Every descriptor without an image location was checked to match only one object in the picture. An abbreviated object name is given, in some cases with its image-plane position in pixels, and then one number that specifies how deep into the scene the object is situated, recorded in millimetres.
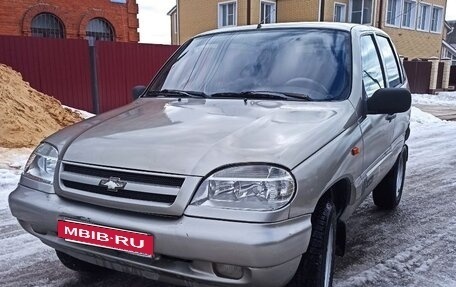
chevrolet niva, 2109
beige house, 25000
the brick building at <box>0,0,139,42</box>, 13734
